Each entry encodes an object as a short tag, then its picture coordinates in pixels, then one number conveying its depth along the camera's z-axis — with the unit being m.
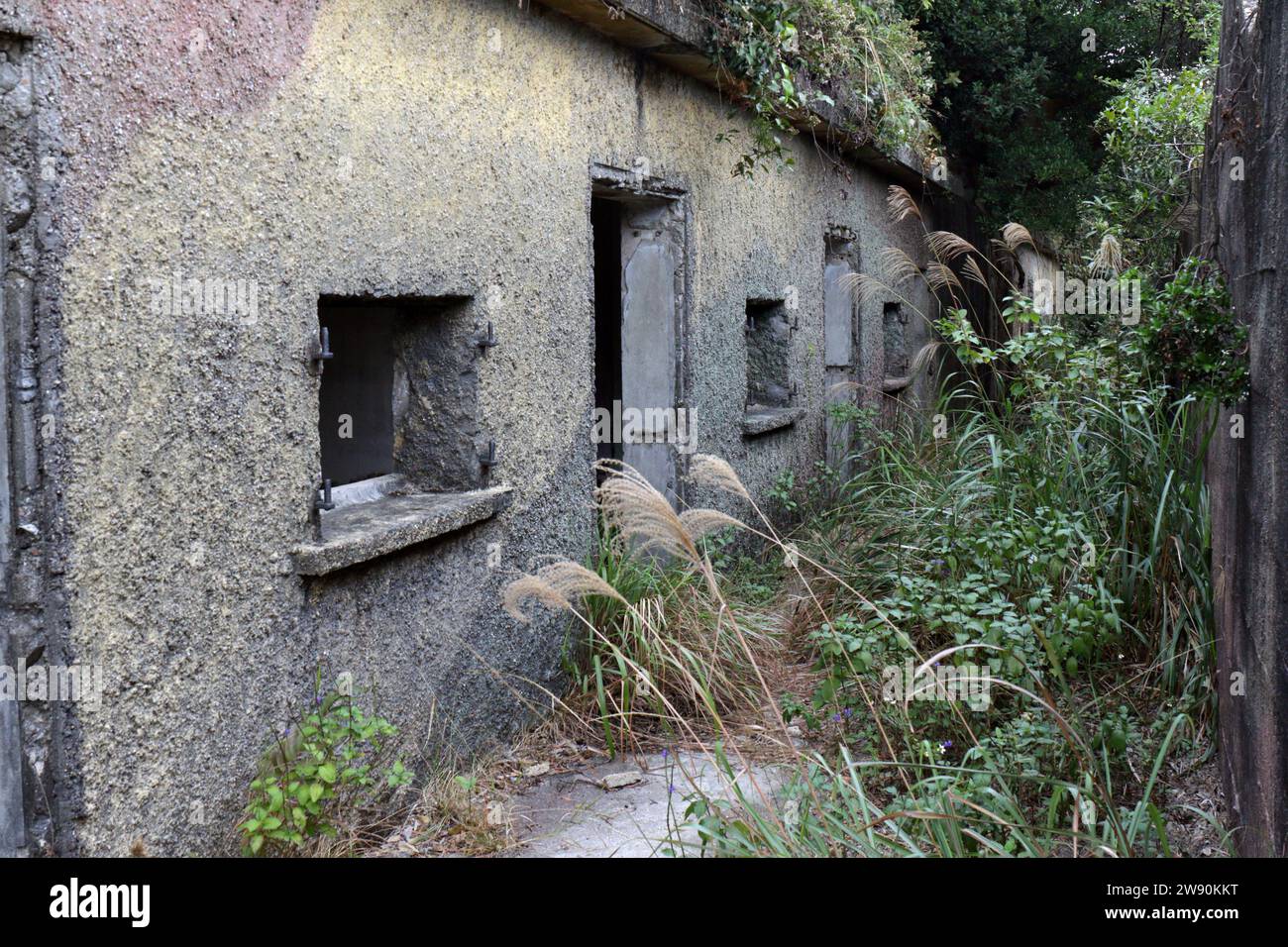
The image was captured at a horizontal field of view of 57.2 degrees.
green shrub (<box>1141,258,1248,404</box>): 2.69
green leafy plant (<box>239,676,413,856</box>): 2.78
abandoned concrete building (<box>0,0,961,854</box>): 2.29
